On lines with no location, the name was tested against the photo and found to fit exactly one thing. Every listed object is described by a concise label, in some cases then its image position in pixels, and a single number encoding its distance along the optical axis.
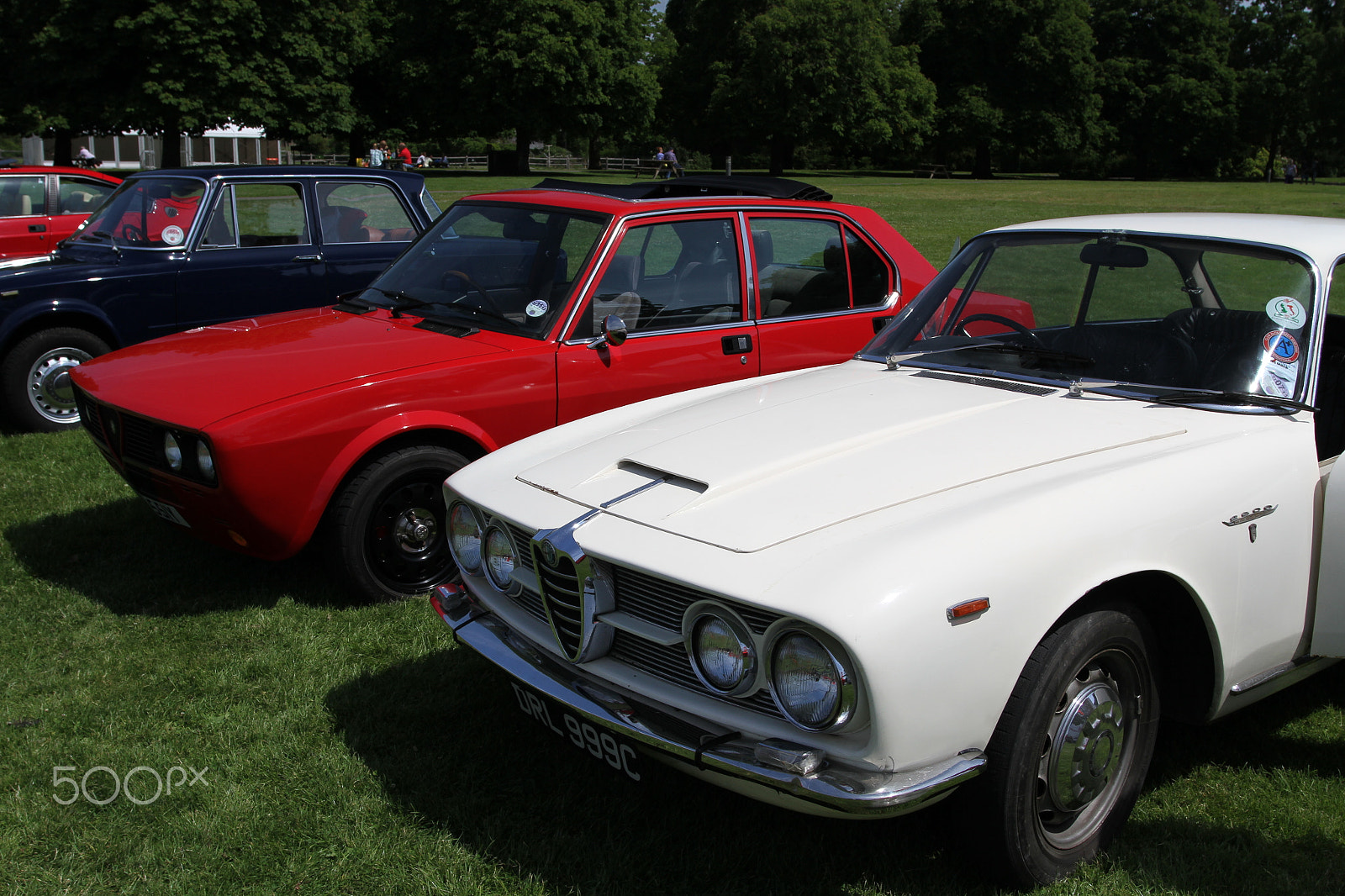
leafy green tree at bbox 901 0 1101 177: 60.84
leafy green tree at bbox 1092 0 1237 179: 63.22
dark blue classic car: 7.32
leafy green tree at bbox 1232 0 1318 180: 66.88
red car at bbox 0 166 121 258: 11.59
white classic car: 2.43
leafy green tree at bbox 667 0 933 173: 55.84
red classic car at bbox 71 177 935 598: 4.31
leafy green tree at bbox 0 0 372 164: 33.97
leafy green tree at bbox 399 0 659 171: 46.69
